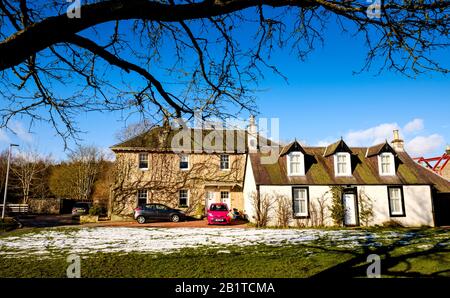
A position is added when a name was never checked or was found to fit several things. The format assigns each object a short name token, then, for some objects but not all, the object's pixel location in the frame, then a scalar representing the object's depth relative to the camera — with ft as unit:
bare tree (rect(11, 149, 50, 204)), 136.56
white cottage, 65.41
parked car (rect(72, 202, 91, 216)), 98.68
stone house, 83.20
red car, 69.00
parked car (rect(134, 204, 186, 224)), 74.08
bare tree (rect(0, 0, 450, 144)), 9.43
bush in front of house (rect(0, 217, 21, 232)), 65.73
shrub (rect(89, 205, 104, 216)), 83.32
